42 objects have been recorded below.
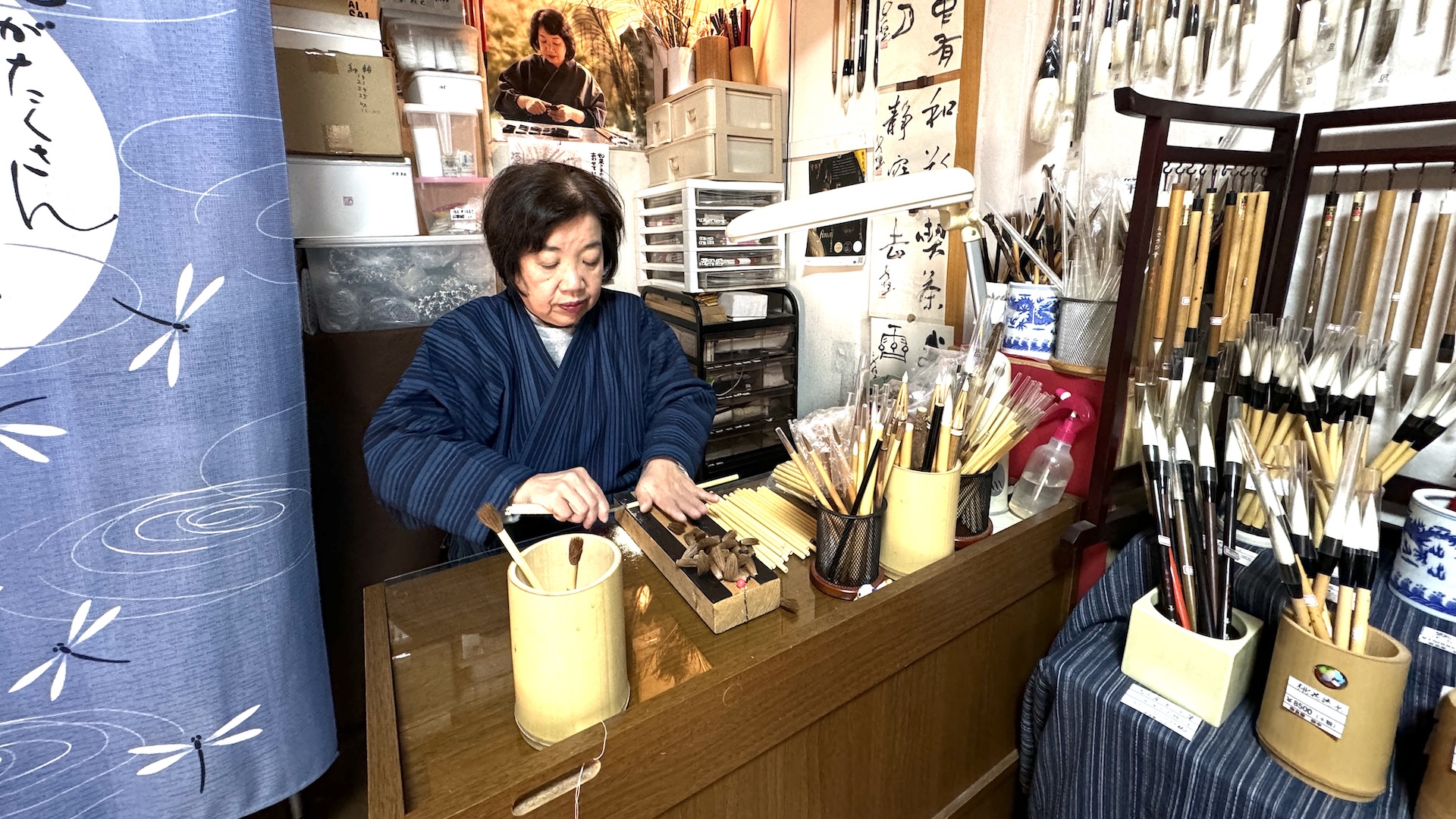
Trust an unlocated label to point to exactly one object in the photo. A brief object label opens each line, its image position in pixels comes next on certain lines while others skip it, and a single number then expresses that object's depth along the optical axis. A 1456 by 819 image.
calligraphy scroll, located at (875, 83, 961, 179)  1.89
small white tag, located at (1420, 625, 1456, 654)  0.85
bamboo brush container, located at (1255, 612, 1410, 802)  0.71
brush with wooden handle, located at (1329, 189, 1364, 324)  1.11
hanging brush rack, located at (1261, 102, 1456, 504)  1.01
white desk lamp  0.92
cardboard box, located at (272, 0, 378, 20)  1.61
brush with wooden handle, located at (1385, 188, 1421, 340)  1.04
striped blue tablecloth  0.79
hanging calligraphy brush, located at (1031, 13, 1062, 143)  1.54
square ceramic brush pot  0.87
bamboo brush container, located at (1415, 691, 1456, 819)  0.69
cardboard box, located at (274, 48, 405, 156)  1.61
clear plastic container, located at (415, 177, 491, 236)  2.06
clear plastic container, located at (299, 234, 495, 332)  1.78
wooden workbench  0.63
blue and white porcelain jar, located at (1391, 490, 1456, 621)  0.90
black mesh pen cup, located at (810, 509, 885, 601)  0.86
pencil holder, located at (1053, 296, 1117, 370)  1.22
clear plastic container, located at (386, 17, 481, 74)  2.00
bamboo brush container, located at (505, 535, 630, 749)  0.60
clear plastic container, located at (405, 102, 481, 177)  2.03
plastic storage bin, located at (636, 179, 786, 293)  2.49
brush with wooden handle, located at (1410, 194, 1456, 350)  1.03
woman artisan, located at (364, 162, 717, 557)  1.06
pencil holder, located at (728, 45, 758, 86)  2.56
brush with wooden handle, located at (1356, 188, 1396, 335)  1.06
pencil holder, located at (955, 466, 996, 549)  1.04
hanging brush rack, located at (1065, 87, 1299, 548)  0.96
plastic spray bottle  1.21
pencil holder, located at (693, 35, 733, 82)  2.52
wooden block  0.79
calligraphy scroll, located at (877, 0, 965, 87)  1.82
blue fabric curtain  0.85
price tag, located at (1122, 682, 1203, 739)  0.88
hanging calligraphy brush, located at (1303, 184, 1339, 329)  1.13
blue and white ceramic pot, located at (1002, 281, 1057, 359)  1.32
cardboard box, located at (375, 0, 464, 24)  1.98
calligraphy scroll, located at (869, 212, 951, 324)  2.00
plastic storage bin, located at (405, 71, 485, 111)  1.98
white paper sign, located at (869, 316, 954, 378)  2.03
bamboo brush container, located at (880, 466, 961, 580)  0.91
